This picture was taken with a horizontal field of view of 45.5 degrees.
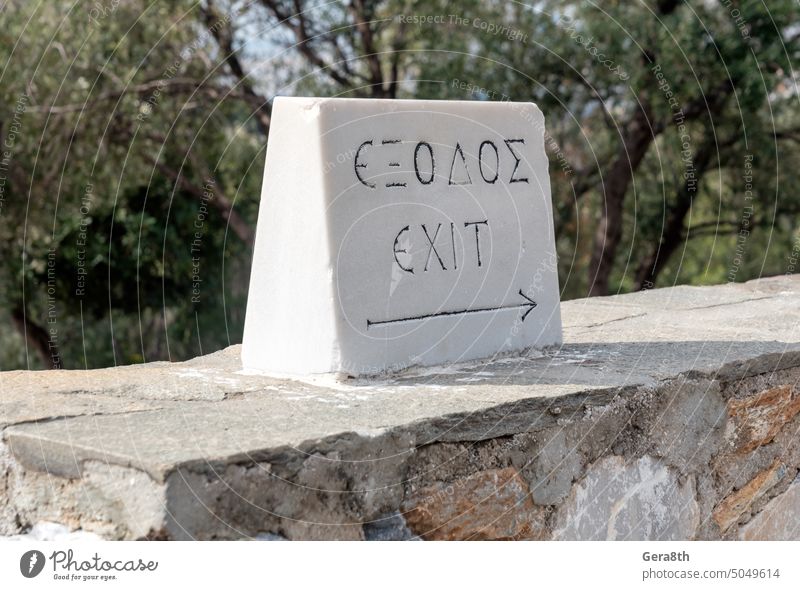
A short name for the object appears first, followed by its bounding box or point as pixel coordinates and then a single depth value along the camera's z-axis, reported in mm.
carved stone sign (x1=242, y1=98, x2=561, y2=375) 2072
